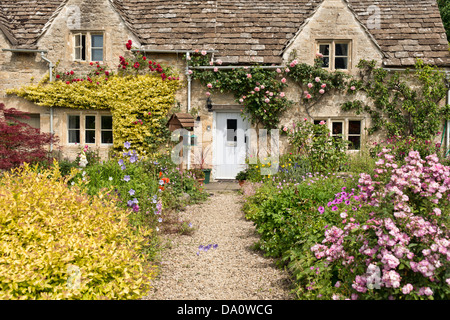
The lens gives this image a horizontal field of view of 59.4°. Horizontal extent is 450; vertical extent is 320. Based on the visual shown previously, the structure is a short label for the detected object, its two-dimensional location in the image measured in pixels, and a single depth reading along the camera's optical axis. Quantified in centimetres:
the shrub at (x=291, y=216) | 488
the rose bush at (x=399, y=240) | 295
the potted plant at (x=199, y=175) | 1098
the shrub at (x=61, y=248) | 328
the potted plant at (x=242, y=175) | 1206
